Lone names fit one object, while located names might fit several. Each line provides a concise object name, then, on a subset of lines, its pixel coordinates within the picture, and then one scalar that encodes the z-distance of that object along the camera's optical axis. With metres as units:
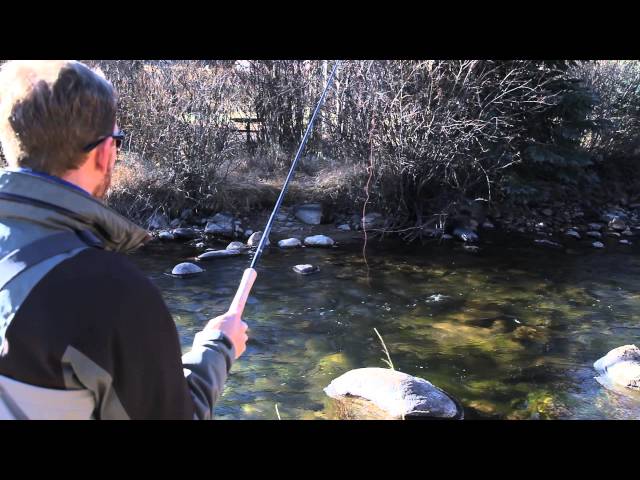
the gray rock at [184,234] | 10.26
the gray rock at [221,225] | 10.52
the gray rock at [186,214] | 10.98
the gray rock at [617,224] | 11.52
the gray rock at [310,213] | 11.30
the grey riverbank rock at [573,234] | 11.06
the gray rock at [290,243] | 9.95
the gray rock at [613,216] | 11.96
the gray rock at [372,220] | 10.98
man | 1.15
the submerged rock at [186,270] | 8.27
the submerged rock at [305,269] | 8.55
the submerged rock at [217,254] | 9.12
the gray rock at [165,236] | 10.14
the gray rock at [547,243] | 10.50
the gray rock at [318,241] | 10.02
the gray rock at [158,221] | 10.51
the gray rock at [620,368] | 5.31
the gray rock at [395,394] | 4.68
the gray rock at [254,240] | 9.95
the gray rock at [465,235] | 10.62
